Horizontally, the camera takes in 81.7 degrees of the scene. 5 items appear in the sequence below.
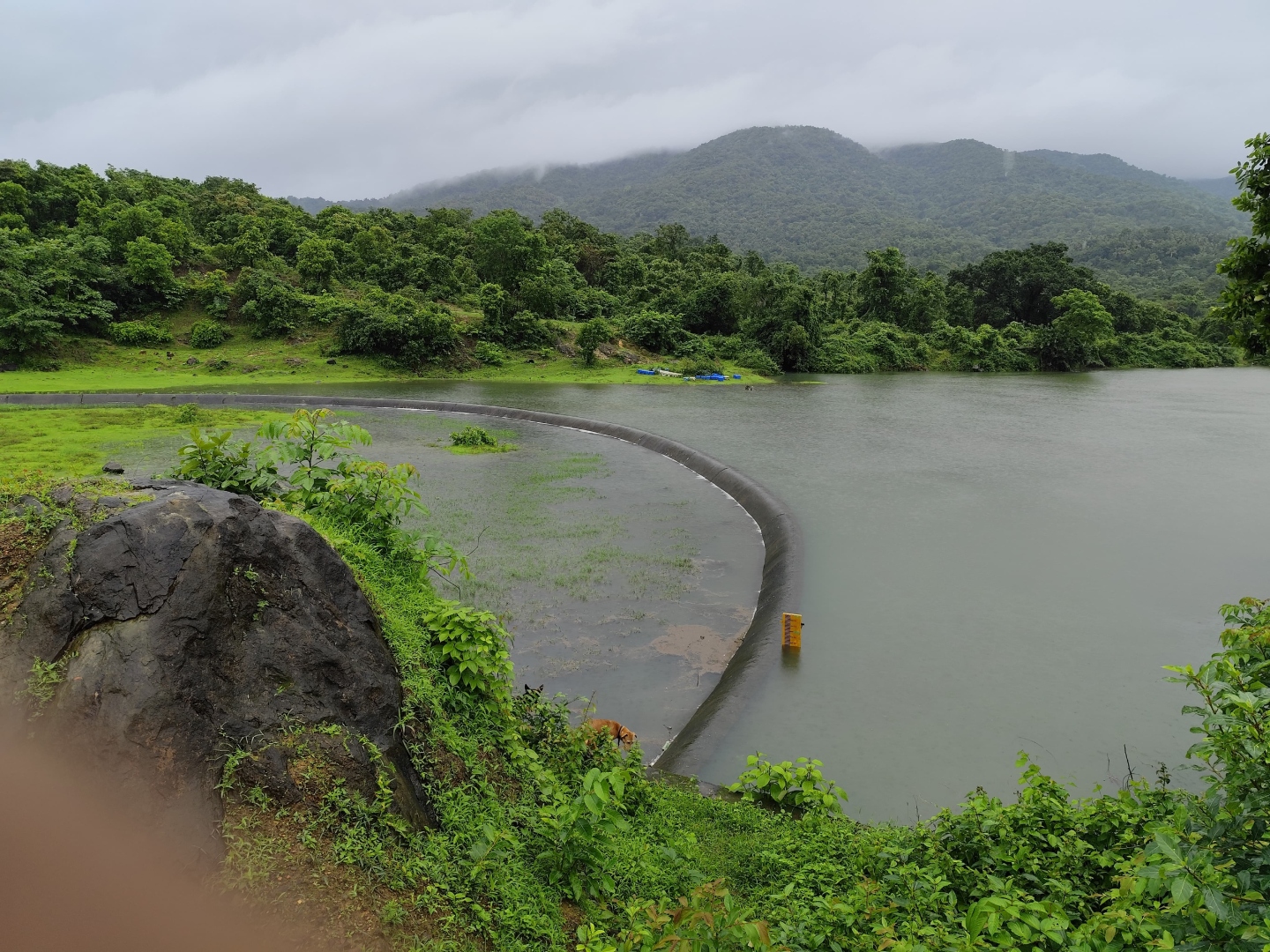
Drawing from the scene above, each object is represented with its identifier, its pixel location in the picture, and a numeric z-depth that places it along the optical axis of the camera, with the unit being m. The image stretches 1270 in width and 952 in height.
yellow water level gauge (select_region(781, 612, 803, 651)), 7.46
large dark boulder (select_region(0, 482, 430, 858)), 2.58
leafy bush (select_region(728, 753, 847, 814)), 4.59
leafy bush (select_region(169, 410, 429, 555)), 4.43
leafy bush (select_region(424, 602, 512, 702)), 3.94
